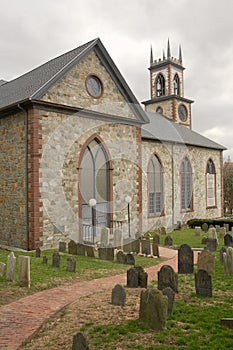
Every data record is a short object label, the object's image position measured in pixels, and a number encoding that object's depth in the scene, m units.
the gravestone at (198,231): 19.23
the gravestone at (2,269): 9.80
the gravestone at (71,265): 10.62
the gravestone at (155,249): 13.54
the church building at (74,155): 14.38
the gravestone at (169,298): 6.62
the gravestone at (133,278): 8.83
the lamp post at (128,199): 17.53
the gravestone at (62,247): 13.84
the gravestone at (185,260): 10.23
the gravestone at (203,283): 7.69
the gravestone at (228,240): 15.16
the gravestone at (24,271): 9.02
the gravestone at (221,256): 11.49
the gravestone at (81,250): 13.57
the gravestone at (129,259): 12.09
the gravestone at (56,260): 11.10
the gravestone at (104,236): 14.65
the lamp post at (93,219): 15.55
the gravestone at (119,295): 7.35
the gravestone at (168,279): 8.09
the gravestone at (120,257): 12.20
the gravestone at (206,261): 9.88
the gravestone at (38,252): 12.75
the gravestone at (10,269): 9.43
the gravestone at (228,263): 9.66
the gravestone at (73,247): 13.63
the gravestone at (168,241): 16.34
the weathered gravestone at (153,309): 5.96
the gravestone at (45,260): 11.53
